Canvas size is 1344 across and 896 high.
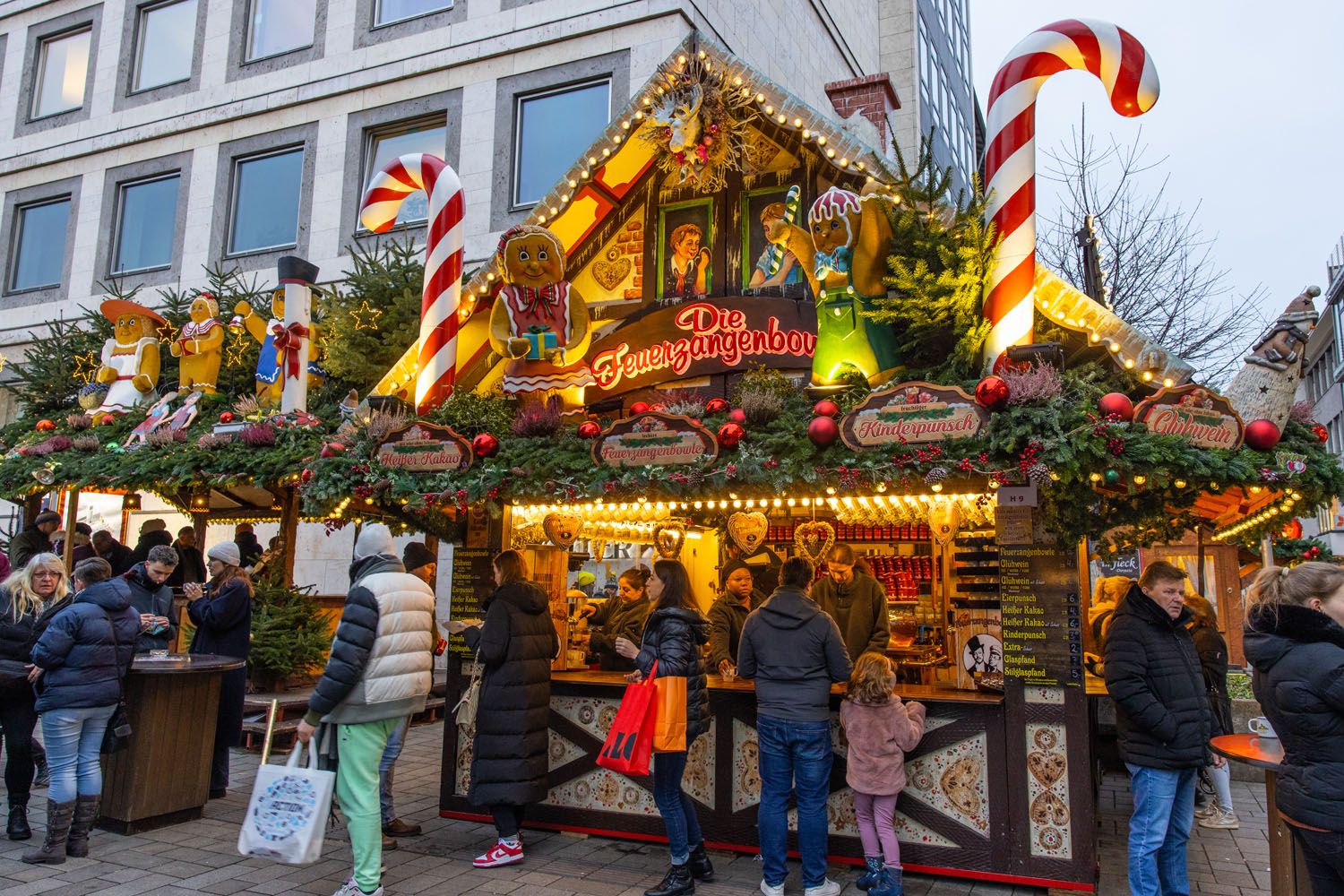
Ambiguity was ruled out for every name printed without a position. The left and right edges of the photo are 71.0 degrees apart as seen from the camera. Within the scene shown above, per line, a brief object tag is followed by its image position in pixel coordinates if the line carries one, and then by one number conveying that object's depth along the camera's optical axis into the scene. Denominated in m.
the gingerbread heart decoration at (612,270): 8.72
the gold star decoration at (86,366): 14.08
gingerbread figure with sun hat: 11.88
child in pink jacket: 5.63
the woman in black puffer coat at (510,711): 6.07
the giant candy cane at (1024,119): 6.43
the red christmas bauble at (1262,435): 5.26
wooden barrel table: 6.66
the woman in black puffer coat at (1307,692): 3.58
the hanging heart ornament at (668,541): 10.19
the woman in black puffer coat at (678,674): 5.66
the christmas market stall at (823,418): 5.68
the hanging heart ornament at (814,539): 9.41
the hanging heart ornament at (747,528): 8.84
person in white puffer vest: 5.04
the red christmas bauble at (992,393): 5.57
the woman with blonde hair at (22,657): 6.19
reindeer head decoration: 7.57
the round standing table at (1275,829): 4.24
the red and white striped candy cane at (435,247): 8.41
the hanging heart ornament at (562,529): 8.31
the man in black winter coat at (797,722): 5.56
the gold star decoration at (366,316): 11.97
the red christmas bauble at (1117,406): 5.35
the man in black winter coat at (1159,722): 4.86
